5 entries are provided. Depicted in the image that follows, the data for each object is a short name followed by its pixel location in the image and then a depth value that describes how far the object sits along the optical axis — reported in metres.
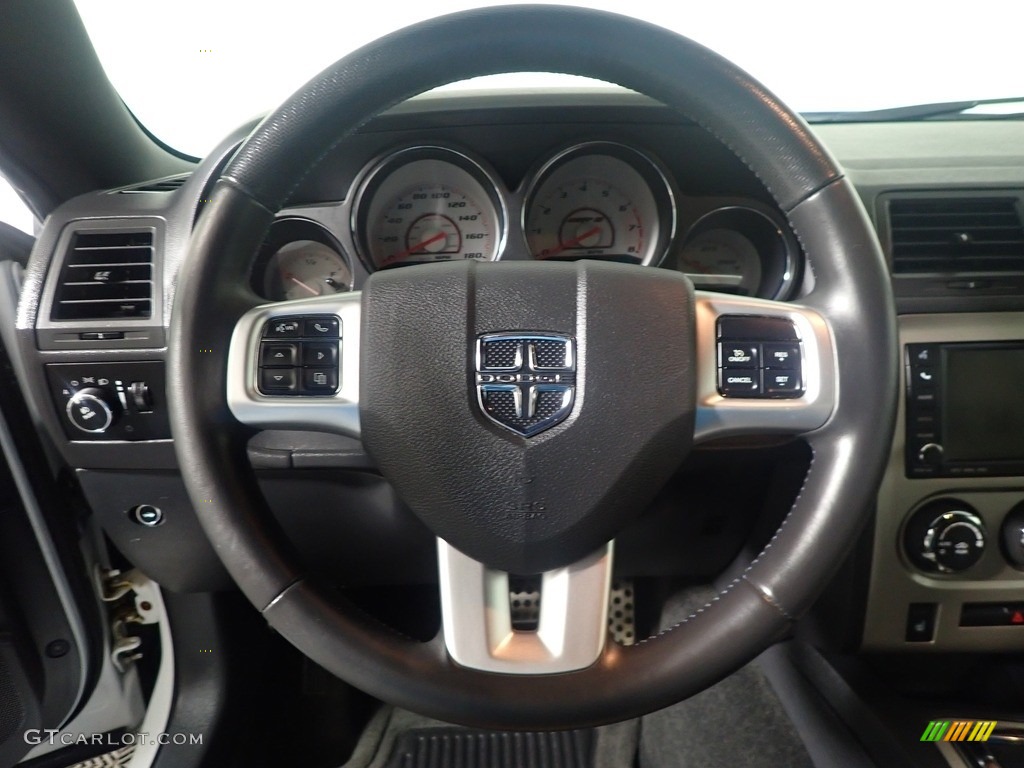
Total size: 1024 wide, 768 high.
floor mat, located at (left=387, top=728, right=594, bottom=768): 1.40
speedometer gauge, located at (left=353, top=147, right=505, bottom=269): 1.11
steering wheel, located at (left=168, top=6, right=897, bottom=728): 0.66
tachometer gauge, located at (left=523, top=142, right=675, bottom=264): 1.10
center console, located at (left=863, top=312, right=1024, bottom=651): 1.03
